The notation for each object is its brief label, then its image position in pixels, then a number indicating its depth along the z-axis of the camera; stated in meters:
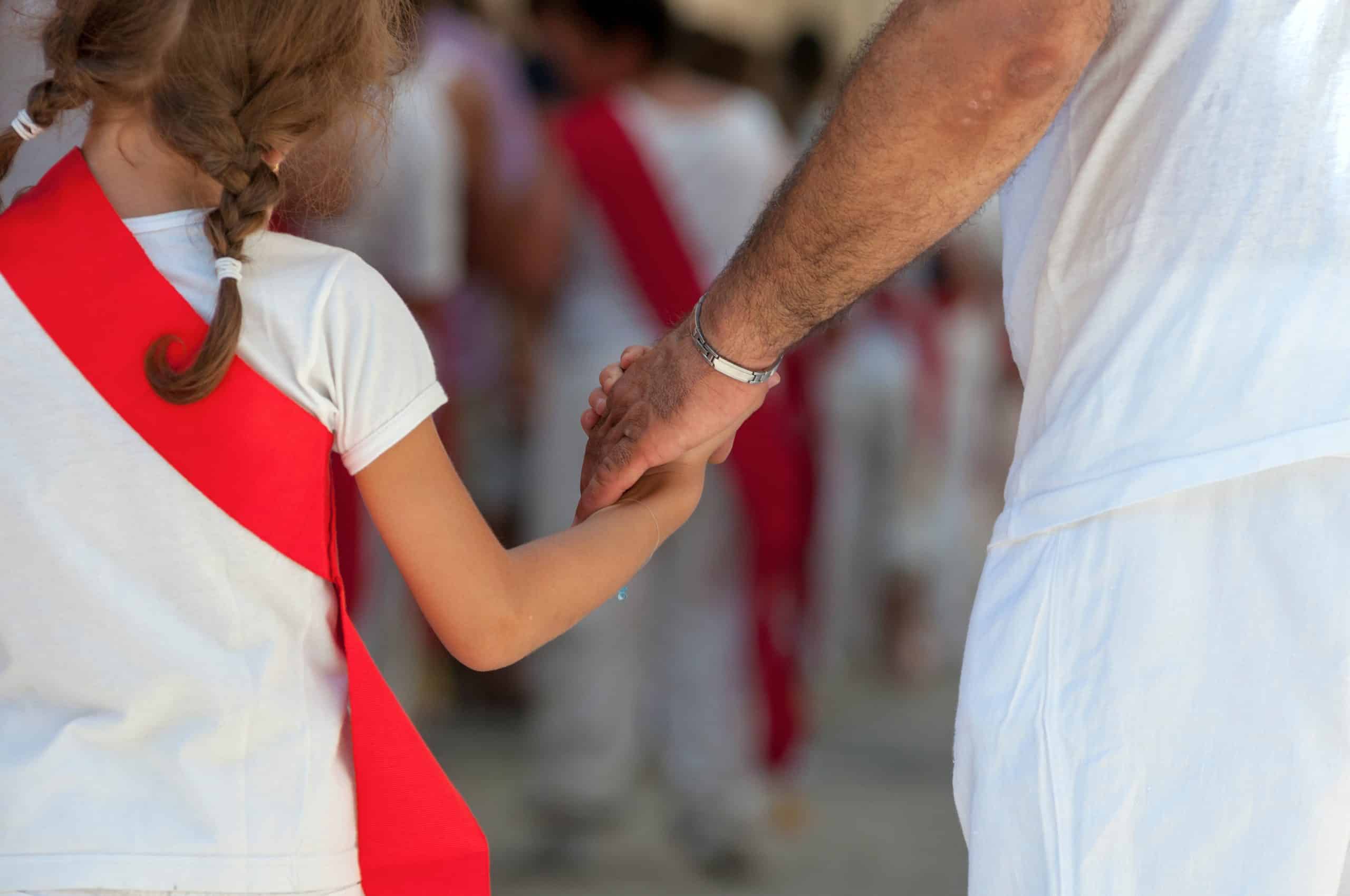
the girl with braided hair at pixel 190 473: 2.46
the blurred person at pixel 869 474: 8.02
